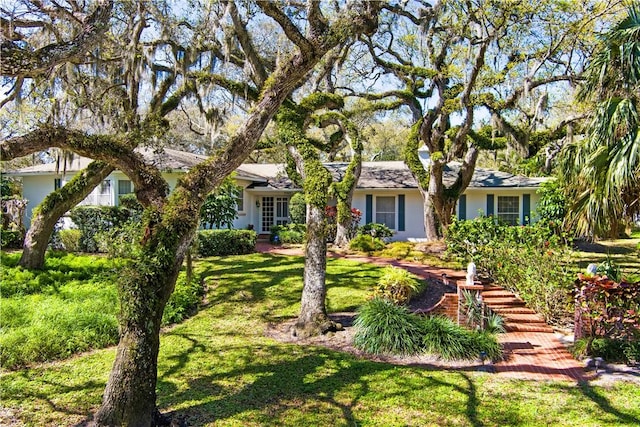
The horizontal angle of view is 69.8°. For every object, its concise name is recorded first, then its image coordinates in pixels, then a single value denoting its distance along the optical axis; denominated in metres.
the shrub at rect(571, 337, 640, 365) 6.88
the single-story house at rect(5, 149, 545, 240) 19.64
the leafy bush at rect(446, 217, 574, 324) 9.21
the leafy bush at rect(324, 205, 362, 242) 19.19
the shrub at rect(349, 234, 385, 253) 16.62
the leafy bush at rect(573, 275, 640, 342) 6.93
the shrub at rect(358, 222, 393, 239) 19.62
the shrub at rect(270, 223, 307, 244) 19.34
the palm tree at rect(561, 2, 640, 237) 7.31
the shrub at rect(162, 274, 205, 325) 8.83
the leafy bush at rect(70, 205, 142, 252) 16.36
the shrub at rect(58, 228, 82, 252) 16.28
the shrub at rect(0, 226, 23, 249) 16.53
